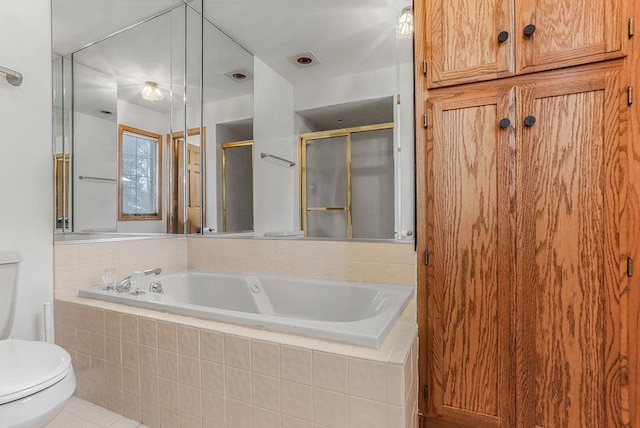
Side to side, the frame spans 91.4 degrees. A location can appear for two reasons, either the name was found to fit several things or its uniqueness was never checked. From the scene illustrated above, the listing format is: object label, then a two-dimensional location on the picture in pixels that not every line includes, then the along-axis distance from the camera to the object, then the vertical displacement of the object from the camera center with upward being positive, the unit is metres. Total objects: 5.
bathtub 1.18 -0.45
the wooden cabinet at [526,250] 1.11 -0.15
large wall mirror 1.89 +0.68
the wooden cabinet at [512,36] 1.10 +0.68
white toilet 0.90 -0.52
